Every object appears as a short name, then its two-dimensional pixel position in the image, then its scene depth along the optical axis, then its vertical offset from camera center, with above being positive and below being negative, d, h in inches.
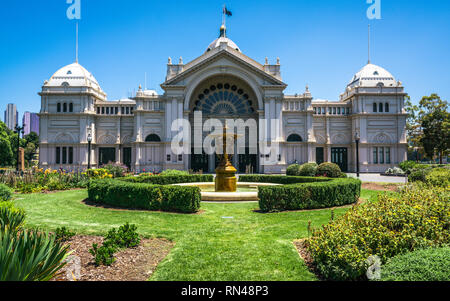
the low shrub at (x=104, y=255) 217.6 -78.0
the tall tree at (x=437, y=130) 1685.5 +171.0
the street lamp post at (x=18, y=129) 1441.8 +155.3
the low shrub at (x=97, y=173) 864.7 -48.1
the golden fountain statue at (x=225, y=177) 653.3 -46.5
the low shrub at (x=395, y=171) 1404.4 -72.7
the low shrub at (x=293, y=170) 1124.1 -51.9
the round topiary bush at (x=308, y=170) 1009.0 -45.8
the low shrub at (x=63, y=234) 276.7 -77.6
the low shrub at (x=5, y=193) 430.3 -55.4
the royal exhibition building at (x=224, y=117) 1537.9 +244.9
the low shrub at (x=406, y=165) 1441.1 -40.0
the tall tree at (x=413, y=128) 2064.7 +228.3
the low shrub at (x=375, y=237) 198.5 -62.0
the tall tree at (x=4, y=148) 2013.2 +75.8
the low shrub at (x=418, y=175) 698.5 -45.6
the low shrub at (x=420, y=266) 153.8 -64.8
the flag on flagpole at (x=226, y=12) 1949.7 +1038.7
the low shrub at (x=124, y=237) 259.5 -76.1
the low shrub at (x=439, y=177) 539.4 -40.9
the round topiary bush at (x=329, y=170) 898.1 -42.5
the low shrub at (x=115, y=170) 960.3 -42.5
